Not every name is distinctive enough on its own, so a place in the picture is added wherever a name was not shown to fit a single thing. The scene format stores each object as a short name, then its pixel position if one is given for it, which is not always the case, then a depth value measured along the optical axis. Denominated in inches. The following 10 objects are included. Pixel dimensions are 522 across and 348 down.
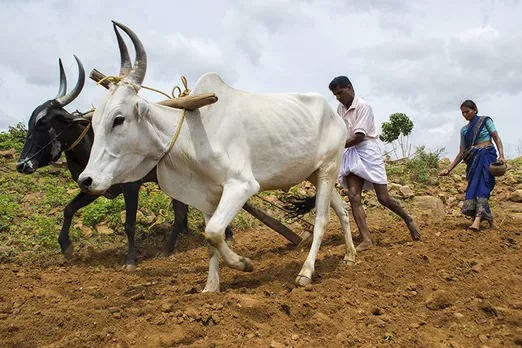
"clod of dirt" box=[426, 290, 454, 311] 123.0
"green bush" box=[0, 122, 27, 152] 332.4
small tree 540.4
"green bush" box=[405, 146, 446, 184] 358.3
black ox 198.7
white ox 123.4
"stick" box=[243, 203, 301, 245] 196.2
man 199.2
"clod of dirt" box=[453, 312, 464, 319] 112.7
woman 225.9
